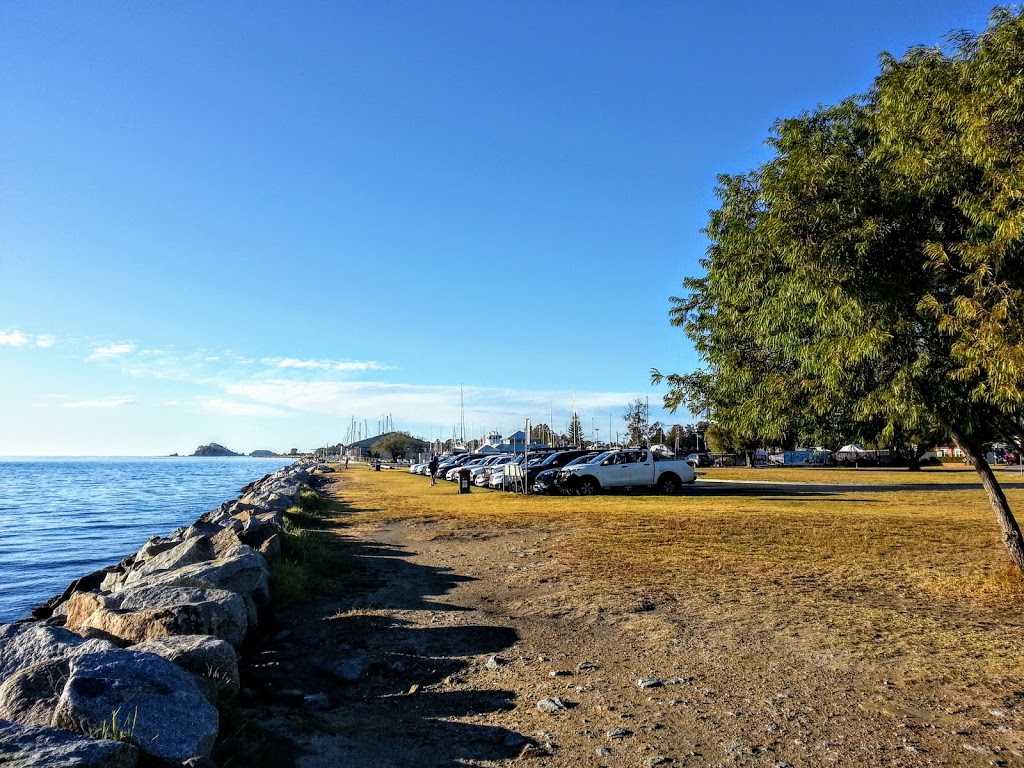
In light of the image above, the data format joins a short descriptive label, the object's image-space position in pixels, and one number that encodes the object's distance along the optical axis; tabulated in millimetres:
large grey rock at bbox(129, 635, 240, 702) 5324
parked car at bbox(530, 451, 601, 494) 27859
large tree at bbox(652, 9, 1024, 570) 6703
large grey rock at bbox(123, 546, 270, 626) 8141
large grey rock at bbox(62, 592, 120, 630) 7328
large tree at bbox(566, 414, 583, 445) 100188
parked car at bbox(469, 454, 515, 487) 36531
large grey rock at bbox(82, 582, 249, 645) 6375
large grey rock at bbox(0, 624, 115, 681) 5070
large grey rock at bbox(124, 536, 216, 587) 10055
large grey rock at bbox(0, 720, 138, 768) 3377
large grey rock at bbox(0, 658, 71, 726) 4352
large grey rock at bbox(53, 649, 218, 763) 4020
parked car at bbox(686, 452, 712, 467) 65312
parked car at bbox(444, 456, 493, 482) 43000
